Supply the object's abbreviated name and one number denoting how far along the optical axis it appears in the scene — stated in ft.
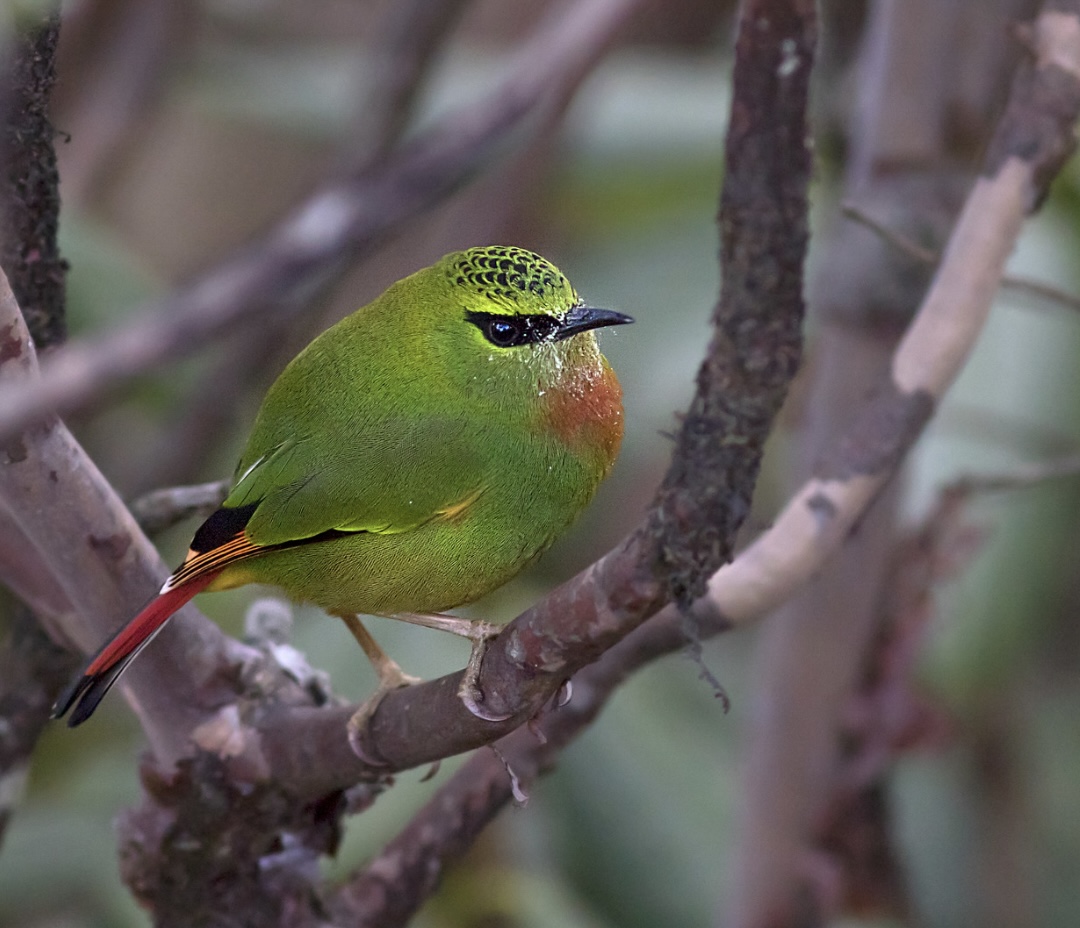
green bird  9.88
